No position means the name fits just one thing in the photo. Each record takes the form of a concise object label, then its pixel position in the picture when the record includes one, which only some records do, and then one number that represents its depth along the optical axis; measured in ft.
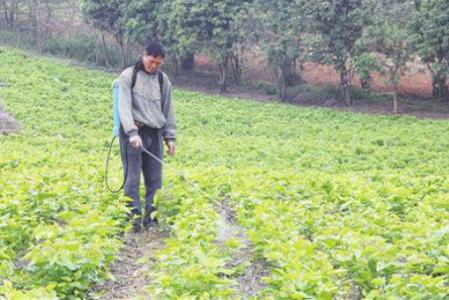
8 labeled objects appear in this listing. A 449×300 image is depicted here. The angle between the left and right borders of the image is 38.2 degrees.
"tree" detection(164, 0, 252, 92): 113.09
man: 24.39
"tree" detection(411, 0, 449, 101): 88.22
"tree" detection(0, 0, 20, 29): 162.66
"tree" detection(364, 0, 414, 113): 91.45
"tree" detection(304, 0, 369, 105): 98.73
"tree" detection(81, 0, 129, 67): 131.64
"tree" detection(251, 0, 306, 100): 106.11
